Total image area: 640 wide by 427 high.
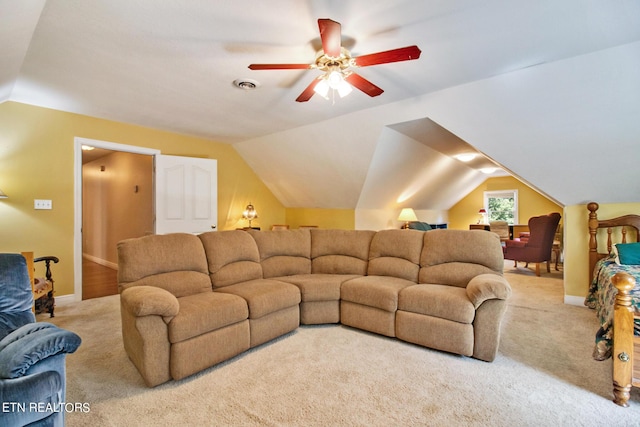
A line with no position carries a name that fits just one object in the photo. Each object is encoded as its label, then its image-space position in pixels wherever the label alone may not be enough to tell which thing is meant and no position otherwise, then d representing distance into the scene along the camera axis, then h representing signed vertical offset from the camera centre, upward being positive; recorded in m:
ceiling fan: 1.99 +1.10
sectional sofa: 2.14 -0.68
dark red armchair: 5.38 -0.51
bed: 1.86 -0.79
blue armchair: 1.20 -0.66
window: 8.16 +0.21
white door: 4.77 +0.35
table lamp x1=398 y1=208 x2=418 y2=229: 6.16 -0.05
